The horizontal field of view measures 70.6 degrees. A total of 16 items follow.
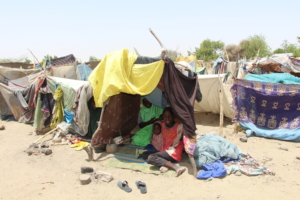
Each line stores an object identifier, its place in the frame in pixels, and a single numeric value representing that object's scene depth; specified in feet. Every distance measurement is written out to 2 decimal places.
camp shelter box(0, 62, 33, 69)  46.64
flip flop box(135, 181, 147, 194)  11.31
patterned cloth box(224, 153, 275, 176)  12.58
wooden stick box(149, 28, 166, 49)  13.05
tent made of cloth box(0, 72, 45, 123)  23.03
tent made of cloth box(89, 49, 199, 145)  13.15
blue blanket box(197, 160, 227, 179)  12.32
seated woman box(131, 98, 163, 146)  17.16
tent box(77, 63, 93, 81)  37.93
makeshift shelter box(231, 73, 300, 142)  17.75
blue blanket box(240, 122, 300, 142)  17.49
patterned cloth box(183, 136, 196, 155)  12.93
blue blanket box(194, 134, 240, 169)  13.43
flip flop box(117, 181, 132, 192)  11.43
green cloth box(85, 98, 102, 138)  18.00
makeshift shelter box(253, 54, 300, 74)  26.43
